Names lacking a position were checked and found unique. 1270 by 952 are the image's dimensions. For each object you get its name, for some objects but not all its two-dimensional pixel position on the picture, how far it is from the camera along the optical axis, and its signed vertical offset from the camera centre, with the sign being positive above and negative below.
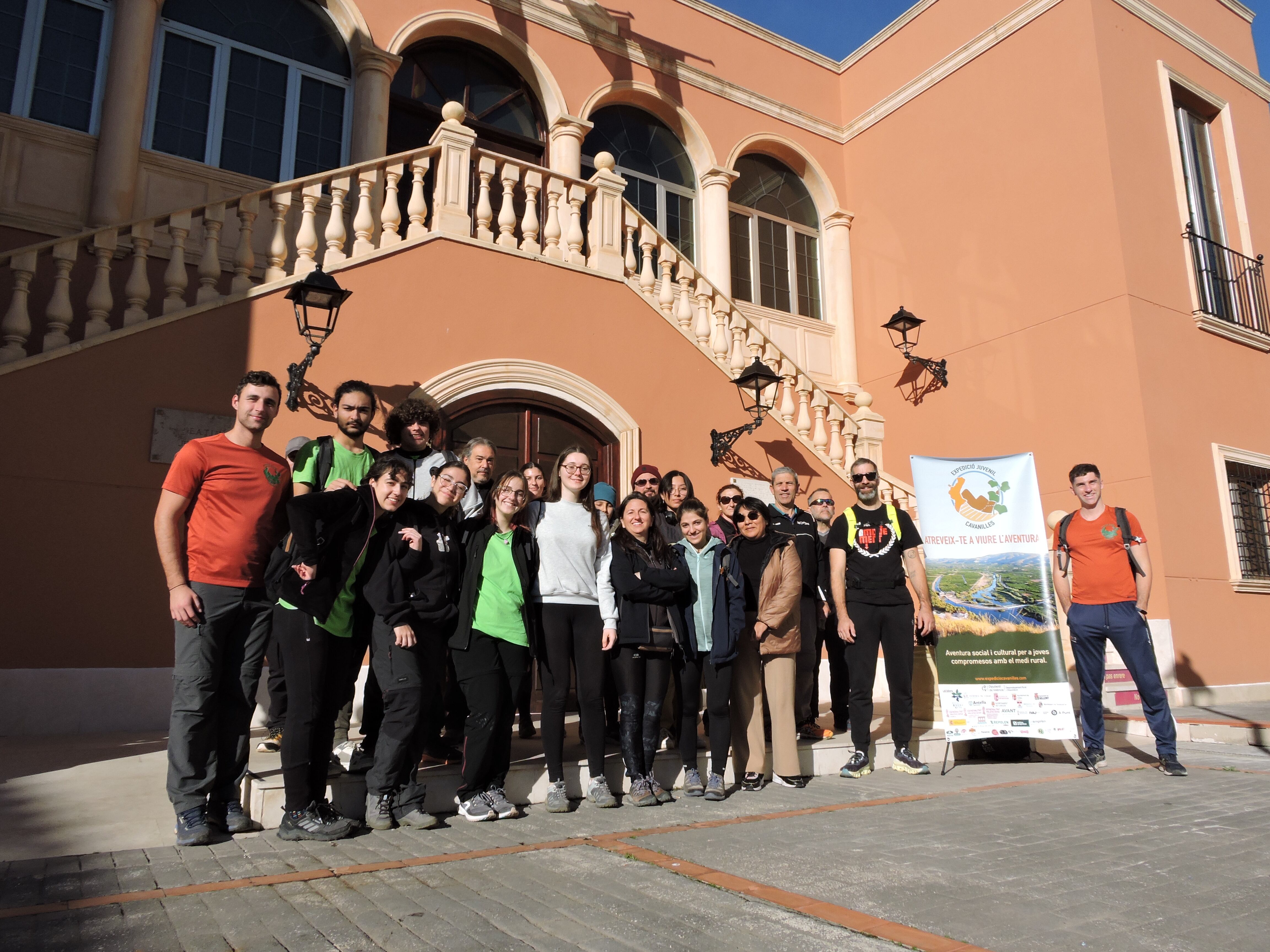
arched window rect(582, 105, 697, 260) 12.31 +6.56
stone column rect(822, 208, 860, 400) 13.16 +5.07
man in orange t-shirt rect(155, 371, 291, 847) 3.56 +0.20
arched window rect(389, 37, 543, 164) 10.81 +6.73
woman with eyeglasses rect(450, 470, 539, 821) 4.02 +0.00
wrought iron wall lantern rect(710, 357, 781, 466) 8.57 +2.32
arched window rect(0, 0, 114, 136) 8.52 +5.62
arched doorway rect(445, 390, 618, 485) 7.68 +1.87
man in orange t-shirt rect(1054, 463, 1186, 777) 5.54 +0.18
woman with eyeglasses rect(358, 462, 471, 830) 3.80 -0.04
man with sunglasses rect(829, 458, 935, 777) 5.38 +0.25
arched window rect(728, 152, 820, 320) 13.01 +5.91
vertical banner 5.61 +0.24
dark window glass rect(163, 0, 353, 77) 9.60 +6.71
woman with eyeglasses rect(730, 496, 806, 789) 4.97 -0.15
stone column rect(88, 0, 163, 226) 8.45 +5.08
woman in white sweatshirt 4.27 +0.14
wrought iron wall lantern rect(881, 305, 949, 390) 11.89 +4.04
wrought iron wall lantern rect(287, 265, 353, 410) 6.59 +2.50
